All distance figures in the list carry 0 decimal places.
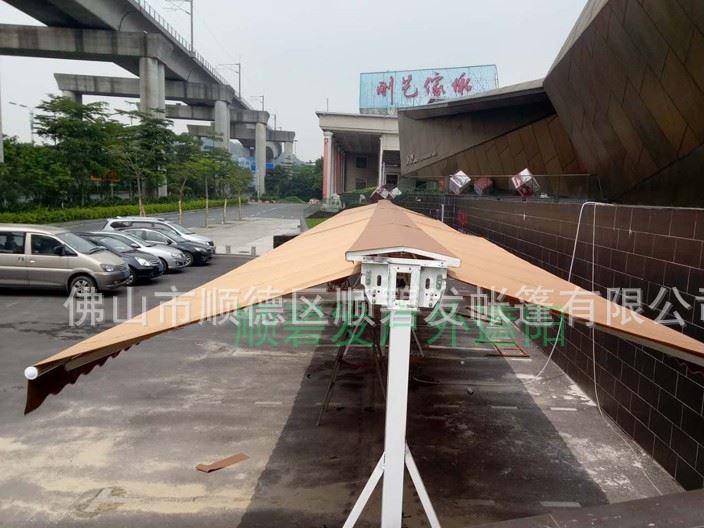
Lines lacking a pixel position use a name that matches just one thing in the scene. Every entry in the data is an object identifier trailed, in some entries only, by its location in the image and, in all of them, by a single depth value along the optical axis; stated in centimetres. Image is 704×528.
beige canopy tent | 279
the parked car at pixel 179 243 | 1770
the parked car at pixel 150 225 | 1888
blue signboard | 3728
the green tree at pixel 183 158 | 3082
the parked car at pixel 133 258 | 1432
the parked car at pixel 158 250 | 1583
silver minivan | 1240
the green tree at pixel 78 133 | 2523
